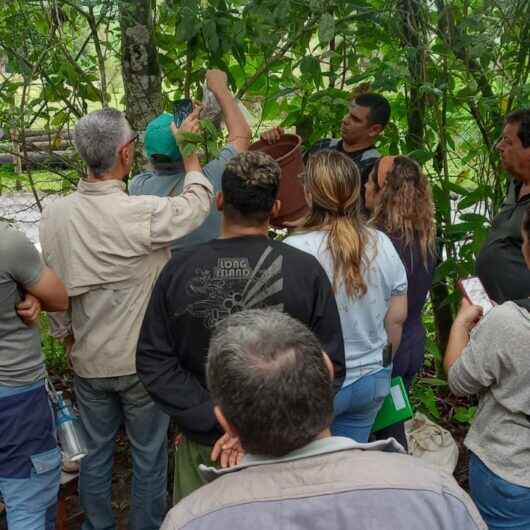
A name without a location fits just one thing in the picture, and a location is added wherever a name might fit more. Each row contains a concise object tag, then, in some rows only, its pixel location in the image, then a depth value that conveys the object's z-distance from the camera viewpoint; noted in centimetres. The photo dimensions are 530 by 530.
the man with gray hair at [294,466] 130
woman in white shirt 273
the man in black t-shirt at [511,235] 306
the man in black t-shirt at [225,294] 243
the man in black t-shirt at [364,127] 400
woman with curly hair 319
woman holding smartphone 221
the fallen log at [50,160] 414
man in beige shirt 287
